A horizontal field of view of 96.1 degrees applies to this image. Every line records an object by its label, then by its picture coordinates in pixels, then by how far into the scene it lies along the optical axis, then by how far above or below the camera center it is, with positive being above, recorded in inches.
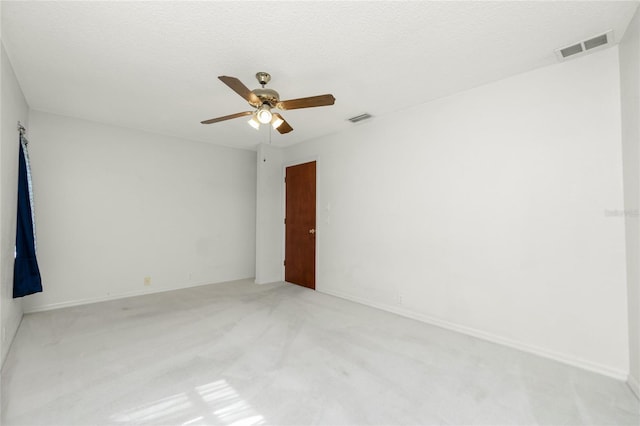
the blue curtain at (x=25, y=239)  118.3 -8.2
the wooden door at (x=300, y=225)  191.9 -4.8
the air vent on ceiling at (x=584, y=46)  84.2 +52.5
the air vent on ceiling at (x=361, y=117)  149.5 +53.4
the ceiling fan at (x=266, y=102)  89.8 +38.2
